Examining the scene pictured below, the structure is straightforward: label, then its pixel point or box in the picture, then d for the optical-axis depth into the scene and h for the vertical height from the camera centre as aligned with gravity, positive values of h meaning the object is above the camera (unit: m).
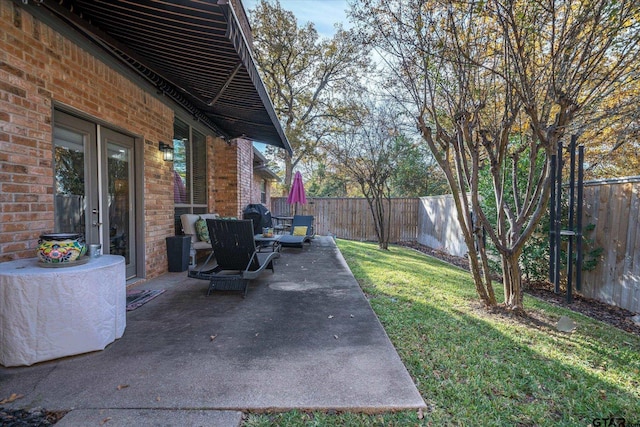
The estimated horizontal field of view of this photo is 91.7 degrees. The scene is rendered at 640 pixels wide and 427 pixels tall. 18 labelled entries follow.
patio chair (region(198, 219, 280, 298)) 4.18 -0.72
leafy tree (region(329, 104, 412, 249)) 10.41 +1.85
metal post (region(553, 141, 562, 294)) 3.48 -0.18
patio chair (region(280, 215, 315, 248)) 8.00 -0.92
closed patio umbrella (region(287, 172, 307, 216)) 11.24 +0.37
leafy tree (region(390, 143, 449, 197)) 17.08 +1.42
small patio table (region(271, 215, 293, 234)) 10.15 -0.83
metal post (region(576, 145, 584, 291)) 3.52 -0.18
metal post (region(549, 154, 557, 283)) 3.88 -0.50
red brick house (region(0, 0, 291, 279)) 2.61 +1.14
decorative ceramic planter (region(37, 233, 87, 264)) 2.43 -0.37
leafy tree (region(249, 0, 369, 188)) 15.30 +7.04
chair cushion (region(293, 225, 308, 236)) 9.24 -0.84
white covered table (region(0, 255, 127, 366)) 2.24 -0.82
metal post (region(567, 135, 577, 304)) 3.52 -0.04
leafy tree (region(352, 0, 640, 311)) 3.33 +1.72
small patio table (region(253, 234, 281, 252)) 6.35 -0.84
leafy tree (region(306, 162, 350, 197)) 23.02 +1.37
